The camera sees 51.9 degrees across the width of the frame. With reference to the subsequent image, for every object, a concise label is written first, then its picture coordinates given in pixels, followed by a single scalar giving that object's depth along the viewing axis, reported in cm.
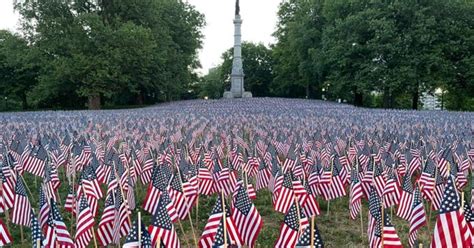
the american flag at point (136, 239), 426
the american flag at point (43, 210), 593
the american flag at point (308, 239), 416
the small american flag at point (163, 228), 466
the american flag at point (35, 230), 475
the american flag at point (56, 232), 498
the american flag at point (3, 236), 536
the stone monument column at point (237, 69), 5353
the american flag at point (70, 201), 743
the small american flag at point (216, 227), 488
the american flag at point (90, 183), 750
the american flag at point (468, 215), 516
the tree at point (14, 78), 4850
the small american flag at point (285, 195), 711
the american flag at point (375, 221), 495
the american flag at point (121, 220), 590
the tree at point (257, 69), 7762
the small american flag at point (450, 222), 455
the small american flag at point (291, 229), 488
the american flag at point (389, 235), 452
